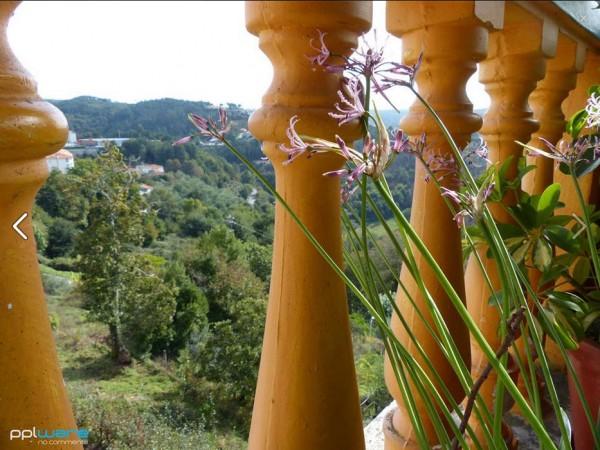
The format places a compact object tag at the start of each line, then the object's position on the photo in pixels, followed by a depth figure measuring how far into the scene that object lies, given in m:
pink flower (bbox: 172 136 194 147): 0.49
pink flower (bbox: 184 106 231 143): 0.49
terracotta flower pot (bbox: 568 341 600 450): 1.04
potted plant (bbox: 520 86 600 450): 1.00
